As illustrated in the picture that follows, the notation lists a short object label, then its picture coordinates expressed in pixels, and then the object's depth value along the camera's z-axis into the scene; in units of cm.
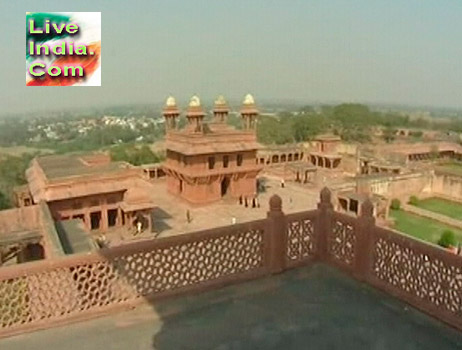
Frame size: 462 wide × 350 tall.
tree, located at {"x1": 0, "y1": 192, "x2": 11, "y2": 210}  3206
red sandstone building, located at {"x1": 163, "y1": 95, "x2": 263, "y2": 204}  2792
